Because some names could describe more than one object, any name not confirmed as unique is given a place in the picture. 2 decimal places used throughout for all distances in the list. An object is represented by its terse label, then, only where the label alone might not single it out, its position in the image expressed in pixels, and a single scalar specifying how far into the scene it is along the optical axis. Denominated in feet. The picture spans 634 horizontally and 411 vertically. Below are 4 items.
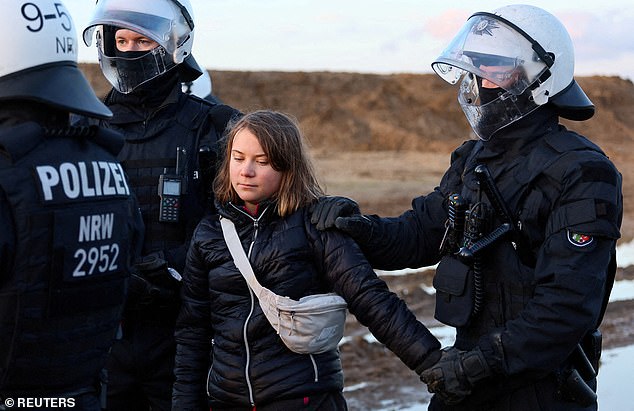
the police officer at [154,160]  14.17
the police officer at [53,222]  9.43
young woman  11.96
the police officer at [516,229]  11.26
